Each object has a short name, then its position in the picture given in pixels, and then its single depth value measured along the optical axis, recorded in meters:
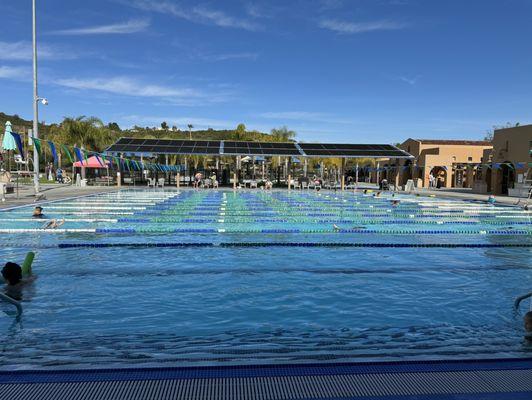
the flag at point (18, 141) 15.90
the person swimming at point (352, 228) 11.59
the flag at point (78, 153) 20.00
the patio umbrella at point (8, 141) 15.58
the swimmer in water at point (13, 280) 5.88
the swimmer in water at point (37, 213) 12.22
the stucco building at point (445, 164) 40.03
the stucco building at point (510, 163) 25.25
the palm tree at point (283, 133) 47.88
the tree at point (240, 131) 45.15
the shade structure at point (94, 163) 31.67
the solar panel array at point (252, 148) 30.14
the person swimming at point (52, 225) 11.27
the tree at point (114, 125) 98.64
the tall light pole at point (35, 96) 19.75
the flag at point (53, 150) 18.10
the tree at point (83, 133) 37.28
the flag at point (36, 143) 16.94
